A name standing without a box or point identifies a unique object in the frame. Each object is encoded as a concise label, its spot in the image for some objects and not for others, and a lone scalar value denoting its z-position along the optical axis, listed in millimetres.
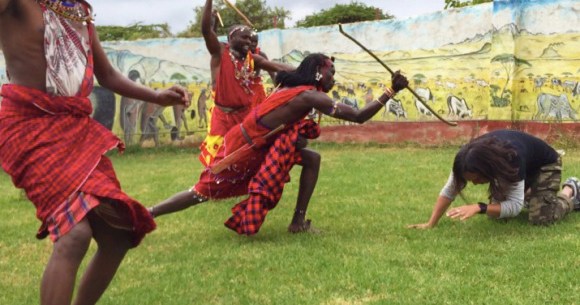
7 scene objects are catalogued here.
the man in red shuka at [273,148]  4590
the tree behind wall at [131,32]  15953
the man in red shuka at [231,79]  5648
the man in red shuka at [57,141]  2289
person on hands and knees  4184
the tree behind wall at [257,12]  36228
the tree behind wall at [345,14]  38781
